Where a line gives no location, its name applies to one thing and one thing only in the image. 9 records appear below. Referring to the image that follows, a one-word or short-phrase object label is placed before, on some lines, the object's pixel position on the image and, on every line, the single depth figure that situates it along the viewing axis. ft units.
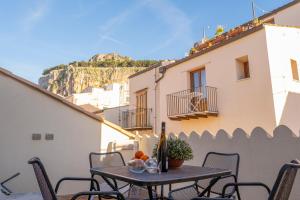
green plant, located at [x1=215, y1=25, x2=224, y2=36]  43.42
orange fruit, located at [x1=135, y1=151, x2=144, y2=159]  8.37
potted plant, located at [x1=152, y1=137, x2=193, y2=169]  8.01
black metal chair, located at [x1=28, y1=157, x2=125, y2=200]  5.00
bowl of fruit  7.50
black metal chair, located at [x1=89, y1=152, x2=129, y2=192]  11.17
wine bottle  7.67
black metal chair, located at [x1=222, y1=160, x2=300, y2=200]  4.21
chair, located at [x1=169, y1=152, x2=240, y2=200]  9.08
